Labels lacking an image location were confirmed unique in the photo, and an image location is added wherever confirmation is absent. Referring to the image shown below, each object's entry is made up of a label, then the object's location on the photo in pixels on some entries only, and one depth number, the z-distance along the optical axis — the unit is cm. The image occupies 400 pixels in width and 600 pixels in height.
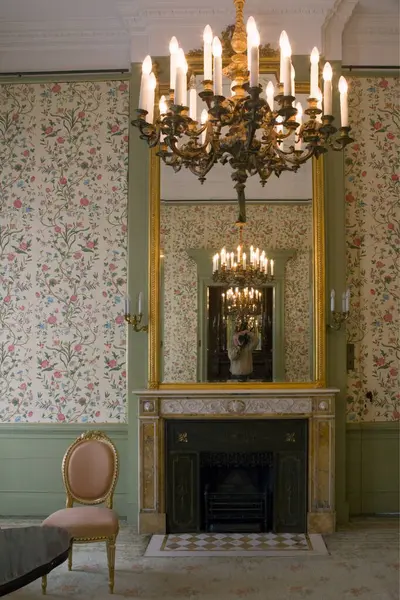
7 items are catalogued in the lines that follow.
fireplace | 404
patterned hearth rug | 367
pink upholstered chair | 349
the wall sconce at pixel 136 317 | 415
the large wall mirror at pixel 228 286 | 412
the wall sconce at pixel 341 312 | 414
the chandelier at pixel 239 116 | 215
